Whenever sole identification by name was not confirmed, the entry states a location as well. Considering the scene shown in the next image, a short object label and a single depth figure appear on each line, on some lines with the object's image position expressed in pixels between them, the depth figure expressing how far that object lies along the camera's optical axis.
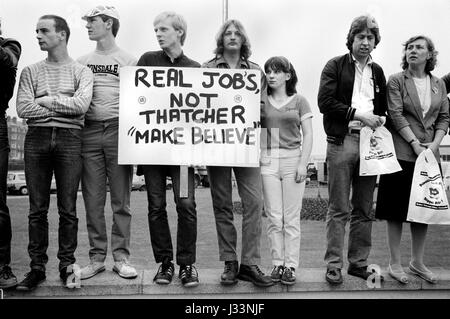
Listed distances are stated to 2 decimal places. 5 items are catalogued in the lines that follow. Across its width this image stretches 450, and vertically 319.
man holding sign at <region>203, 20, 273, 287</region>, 4.66
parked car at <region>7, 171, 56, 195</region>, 28.99
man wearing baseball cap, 4.71
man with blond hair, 4.57
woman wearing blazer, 5.03
